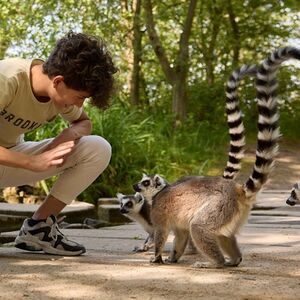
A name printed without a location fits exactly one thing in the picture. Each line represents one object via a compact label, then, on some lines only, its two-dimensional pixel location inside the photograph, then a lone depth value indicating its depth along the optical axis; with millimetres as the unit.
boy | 2343
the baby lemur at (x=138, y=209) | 3346
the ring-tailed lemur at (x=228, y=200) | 2515
